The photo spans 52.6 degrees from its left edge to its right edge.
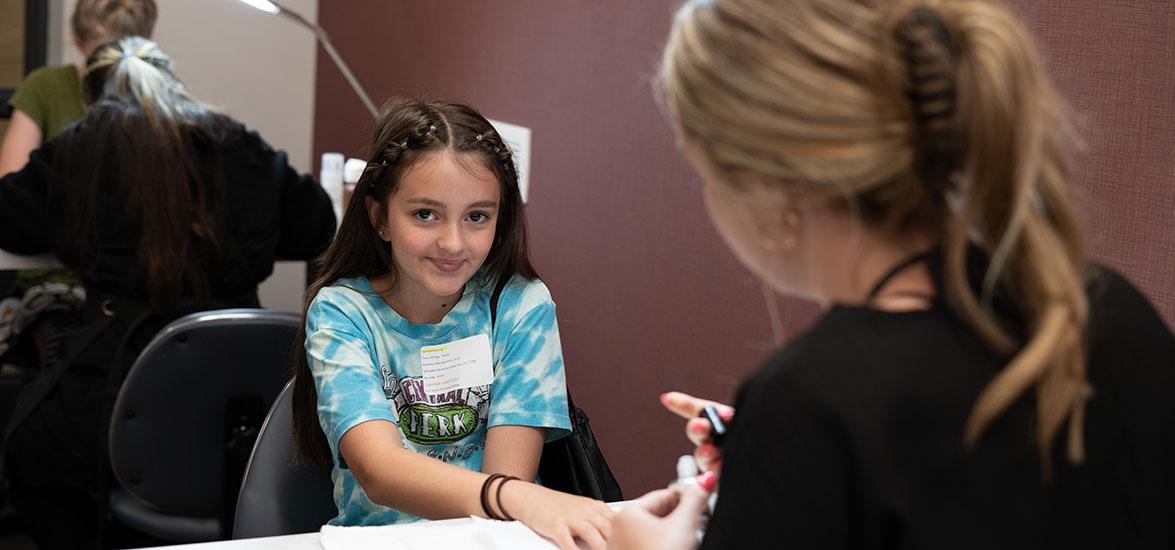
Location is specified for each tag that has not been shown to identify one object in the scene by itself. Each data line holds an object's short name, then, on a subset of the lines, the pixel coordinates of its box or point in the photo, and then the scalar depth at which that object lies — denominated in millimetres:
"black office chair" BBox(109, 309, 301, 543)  2068
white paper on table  1247
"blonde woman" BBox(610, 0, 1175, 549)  684
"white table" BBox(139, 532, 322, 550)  1222
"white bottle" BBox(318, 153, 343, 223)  3455
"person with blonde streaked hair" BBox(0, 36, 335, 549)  2436
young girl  1542
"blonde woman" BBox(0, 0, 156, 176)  3484
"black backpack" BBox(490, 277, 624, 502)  1604
